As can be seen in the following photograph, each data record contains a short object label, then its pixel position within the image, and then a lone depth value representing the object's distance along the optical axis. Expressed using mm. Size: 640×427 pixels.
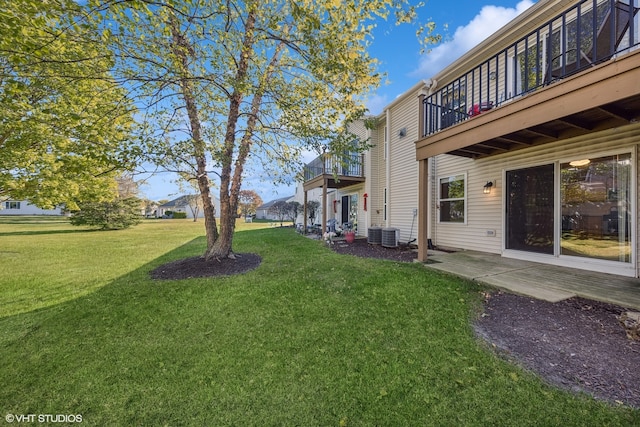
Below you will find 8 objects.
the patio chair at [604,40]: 3391
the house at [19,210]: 42750
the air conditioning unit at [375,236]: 9391
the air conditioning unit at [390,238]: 8633
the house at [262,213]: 52306
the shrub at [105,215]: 17922
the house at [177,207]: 48428
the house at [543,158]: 3607
